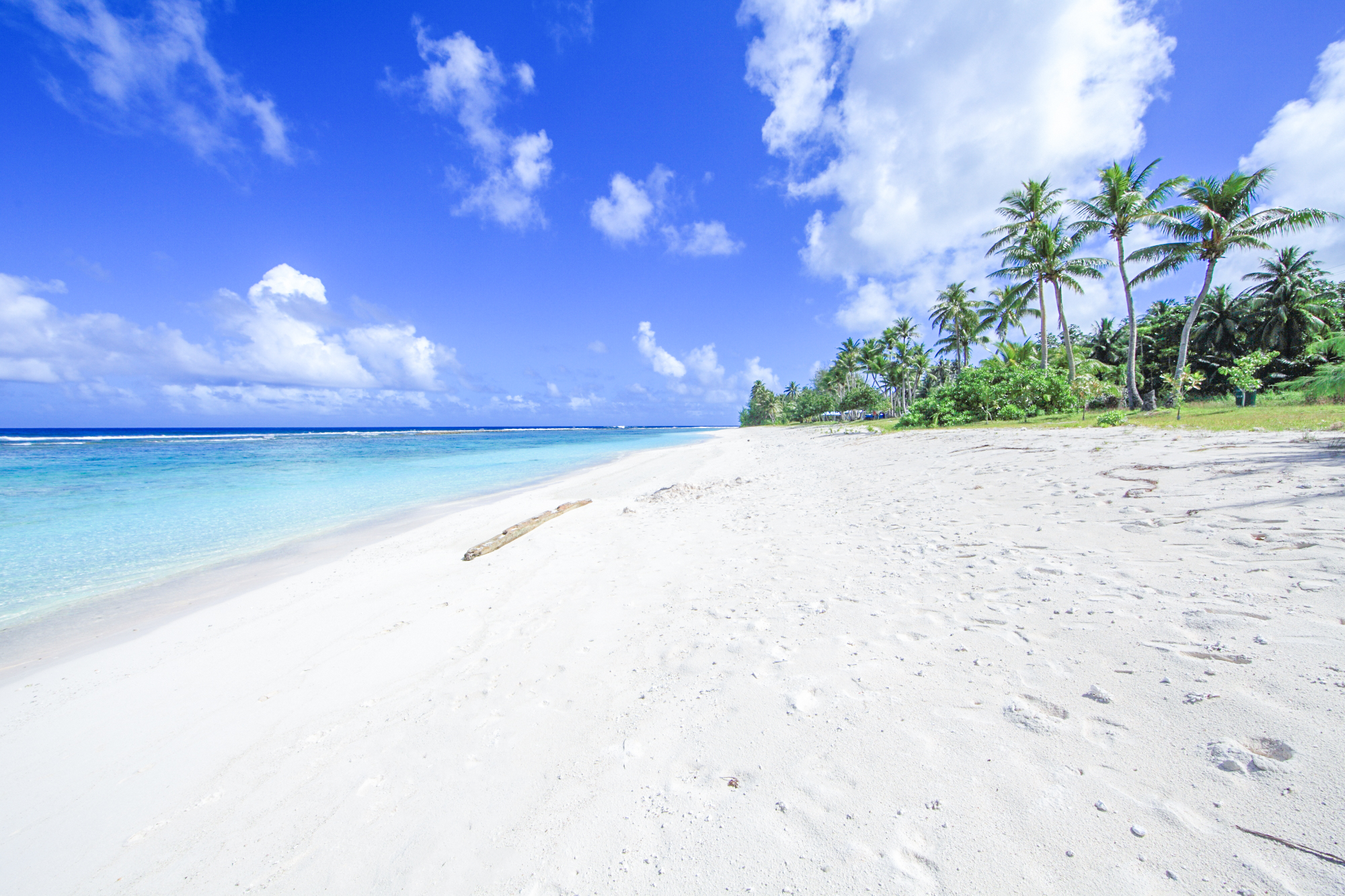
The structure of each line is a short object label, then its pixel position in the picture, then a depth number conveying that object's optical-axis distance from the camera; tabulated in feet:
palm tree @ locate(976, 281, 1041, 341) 103.23
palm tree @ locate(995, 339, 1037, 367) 101.04
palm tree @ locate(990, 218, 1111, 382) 90.27
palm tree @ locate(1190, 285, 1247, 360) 110.11
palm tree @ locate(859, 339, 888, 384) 201.98
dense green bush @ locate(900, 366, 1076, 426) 82.84
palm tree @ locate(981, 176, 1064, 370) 96.84
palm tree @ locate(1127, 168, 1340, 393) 65.10
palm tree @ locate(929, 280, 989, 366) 155.74
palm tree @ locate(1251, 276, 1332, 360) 97.55
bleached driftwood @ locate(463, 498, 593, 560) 23.02
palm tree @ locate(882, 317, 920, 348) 197.77
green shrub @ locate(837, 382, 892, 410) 214.90
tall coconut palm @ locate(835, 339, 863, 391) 232.12
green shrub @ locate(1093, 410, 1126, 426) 56.65
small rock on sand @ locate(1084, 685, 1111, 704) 8.12
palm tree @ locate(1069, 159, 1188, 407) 75.72
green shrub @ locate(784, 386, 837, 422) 262.47
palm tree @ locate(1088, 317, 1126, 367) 130.41
